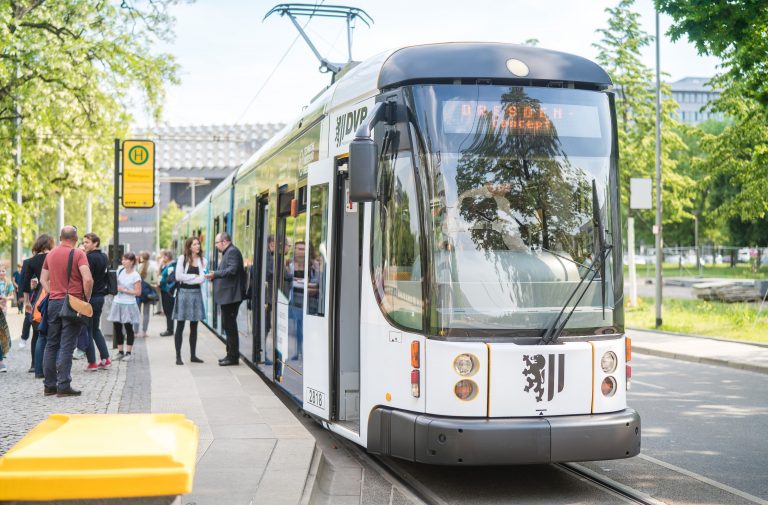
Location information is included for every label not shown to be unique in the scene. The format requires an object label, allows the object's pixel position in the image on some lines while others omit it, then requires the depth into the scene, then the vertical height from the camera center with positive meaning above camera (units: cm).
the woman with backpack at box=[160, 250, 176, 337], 1786 -91
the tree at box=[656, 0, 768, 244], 1224 +279
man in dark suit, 1232 -54
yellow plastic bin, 359 -88
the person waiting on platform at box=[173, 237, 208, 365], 1295 -71
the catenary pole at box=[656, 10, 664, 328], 2150 +58
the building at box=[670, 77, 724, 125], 15700 +2498
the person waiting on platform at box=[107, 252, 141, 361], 1391 -92
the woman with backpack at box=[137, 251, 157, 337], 1727 -87
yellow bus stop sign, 1778 +126
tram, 610 -11
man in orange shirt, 1012 -68
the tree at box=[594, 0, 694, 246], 2850 +429
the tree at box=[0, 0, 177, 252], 2183 +393
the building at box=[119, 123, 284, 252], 9269 +878
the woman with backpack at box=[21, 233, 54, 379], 1198 -55
